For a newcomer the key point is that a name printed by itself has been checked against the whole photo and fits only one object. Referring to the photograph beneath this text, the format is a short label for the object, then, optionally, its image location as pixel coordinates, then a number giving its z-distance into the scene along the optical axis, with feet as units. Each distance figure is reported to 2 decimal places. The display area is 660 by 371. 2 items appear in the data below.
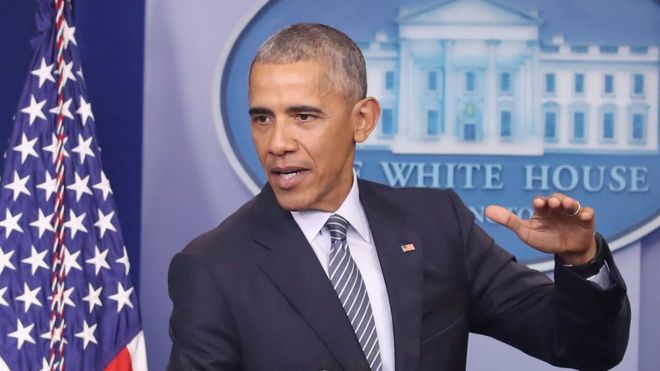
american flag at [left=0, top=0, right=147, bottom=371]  18.04
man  15.10
